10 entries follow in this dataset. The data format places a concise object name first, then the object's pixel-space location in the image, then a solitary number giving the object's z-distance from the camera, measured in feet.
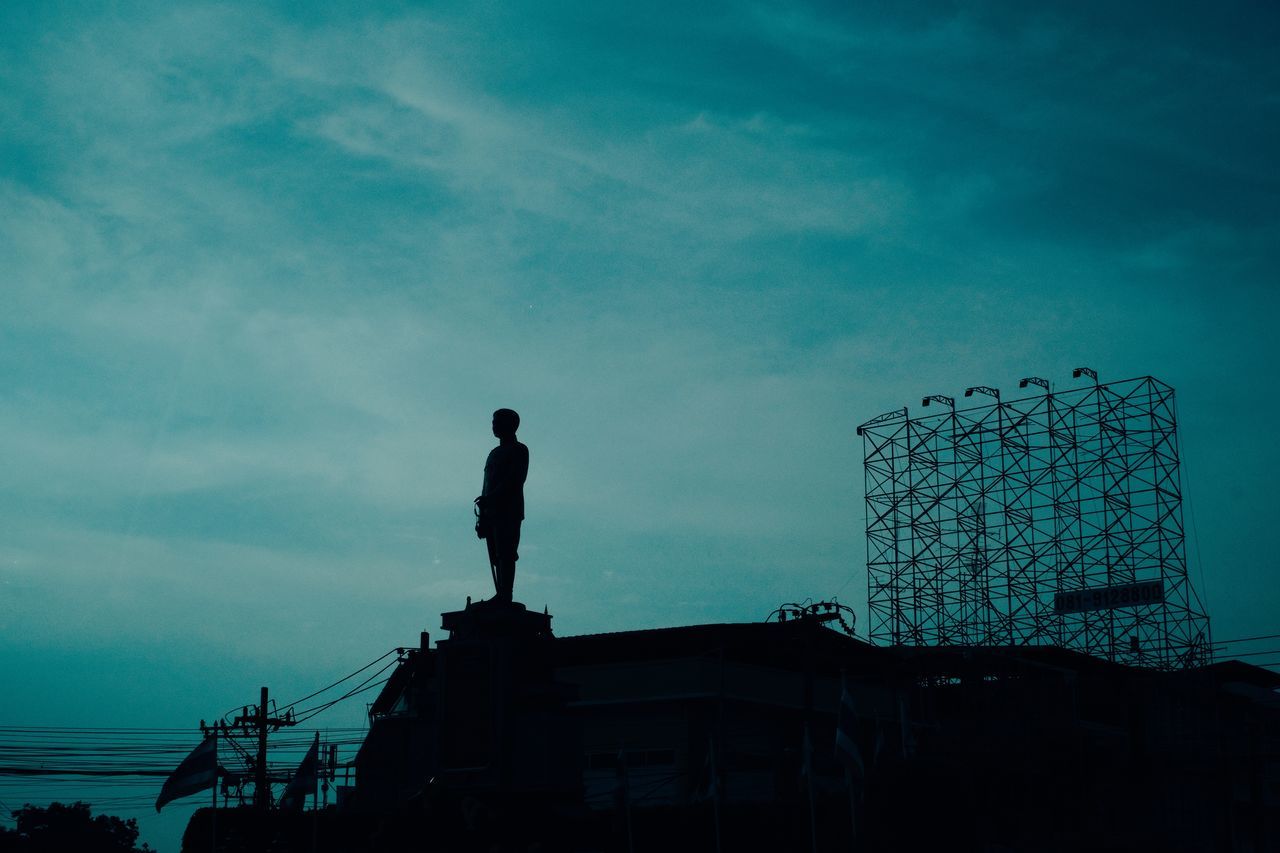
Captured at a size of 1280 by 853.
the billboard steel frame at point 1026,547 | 144.75
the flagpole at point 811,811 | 57.77
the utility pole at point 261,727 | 140.97
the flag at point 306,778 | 79.97
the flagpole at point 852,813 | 57.36
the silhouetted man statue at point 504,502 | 65.00
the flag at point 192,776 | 74.54
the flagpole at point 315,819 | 65.05
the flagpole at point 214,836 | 65.70
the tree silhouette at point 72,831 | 204.08
